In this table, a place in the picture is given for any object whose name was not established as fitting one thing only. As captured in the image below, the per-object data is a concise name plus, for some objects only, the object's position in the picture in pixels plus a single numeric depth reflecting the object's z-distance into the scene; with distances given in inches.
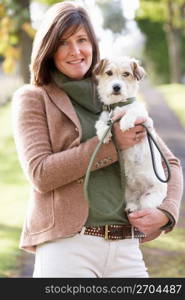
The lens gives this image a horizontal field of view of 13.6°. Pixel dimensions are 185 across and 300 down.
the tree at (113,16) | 811.7
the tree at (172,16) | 910.0
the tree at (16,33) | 425.1
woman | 114.2
